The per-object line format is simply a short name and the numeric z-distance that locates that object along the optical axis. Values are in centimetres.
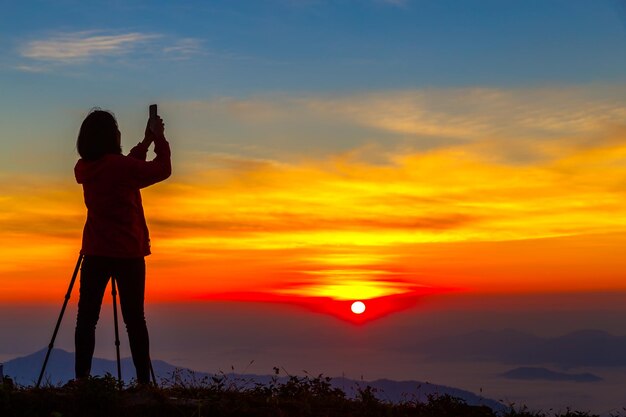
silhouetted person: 1027
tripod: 1046
